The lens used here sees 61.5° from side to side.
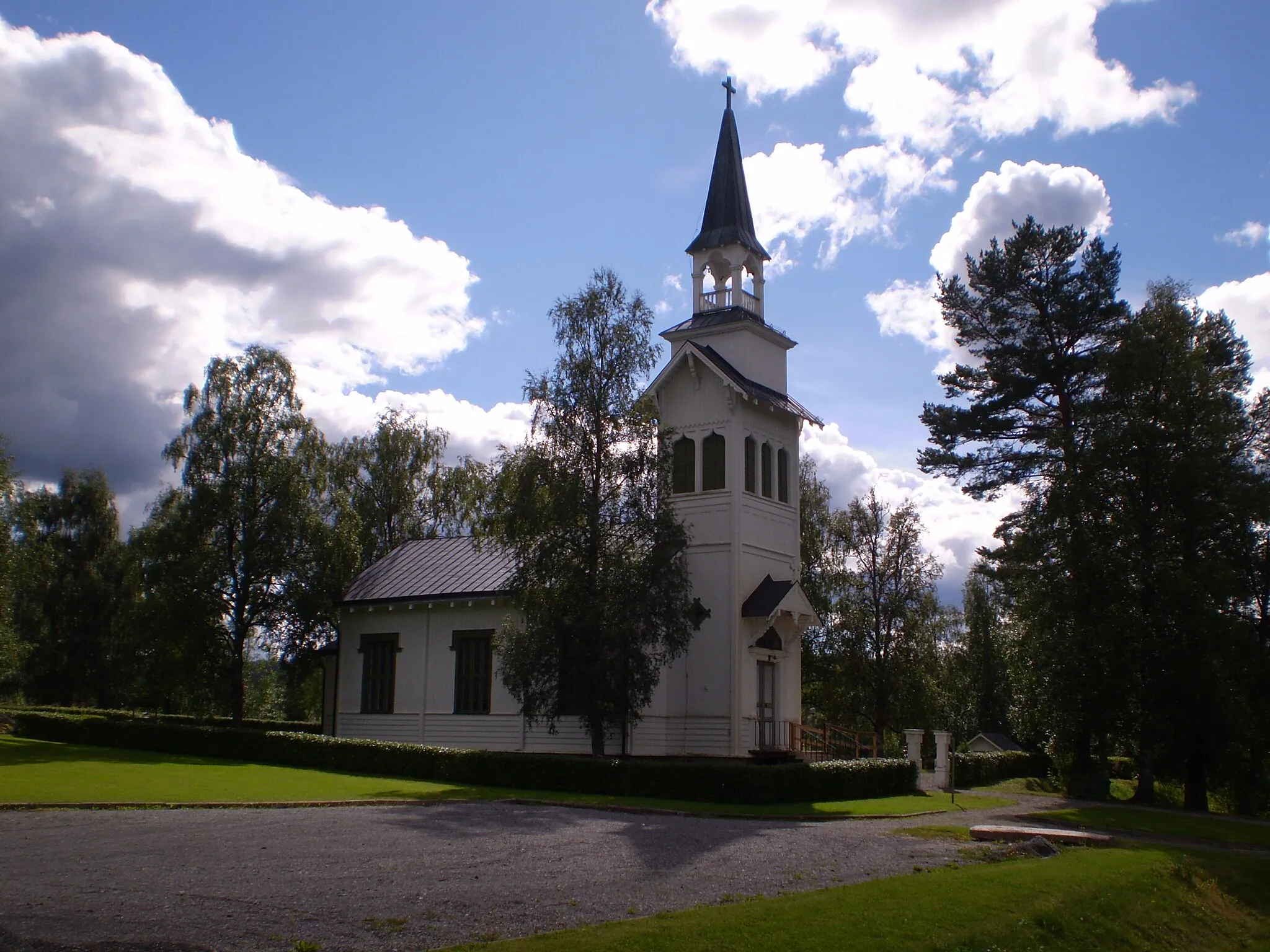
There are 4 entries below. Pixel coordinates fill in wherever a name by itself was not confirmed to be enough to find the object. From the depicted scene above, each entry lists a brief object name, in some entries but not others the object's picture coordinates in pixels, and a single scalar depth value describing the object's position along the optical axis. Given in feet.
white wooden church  93.50
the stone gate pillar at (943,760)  93.61
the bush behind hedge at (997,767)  107.55
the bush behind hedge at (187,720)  122.01
